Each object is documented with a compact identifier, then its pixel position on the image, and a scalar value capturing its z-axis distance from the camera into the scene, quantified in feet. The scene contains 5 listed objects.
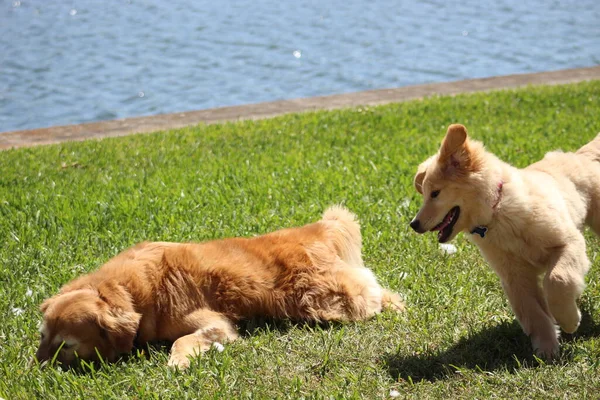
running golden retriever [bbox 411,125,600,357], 14.01
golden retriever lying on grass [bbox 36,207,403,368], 14.47
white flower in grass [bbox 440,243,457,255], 19.61
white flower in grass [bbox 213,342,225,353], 15.05
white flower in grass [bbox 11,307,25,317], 16.75
